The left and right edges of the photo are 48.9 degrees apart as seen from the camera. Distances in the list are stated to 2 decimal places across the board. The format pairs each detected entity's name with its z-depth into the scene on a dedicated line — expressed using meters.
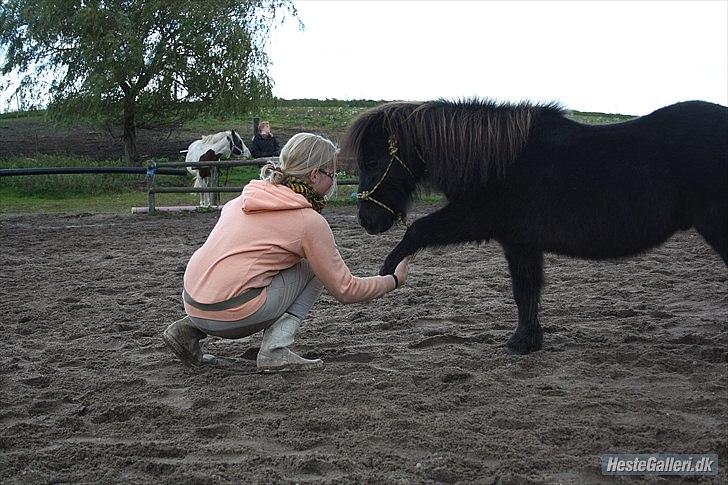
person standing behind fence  17.48
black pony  4.34
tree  21.31
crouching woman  4.31
